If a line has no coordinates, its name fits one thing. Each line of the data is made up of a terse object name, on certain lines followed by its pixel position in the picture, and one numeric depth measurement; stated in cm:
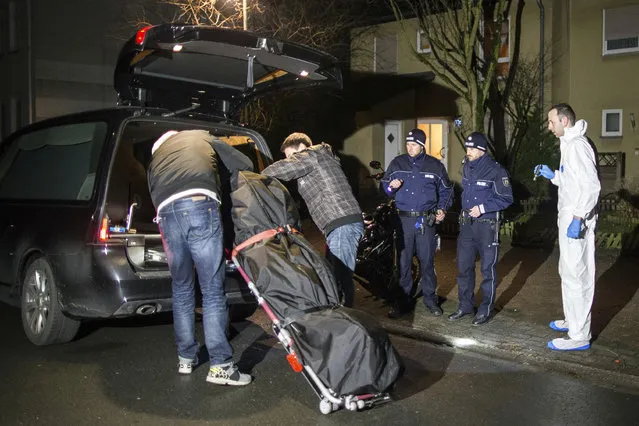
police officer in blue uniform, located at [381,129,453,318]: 672
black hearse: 507
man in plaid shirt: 559
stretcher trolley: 399
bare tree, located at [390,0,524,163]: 1416
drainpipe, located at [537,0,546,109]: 1770
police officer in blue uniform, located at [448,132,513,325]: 634
